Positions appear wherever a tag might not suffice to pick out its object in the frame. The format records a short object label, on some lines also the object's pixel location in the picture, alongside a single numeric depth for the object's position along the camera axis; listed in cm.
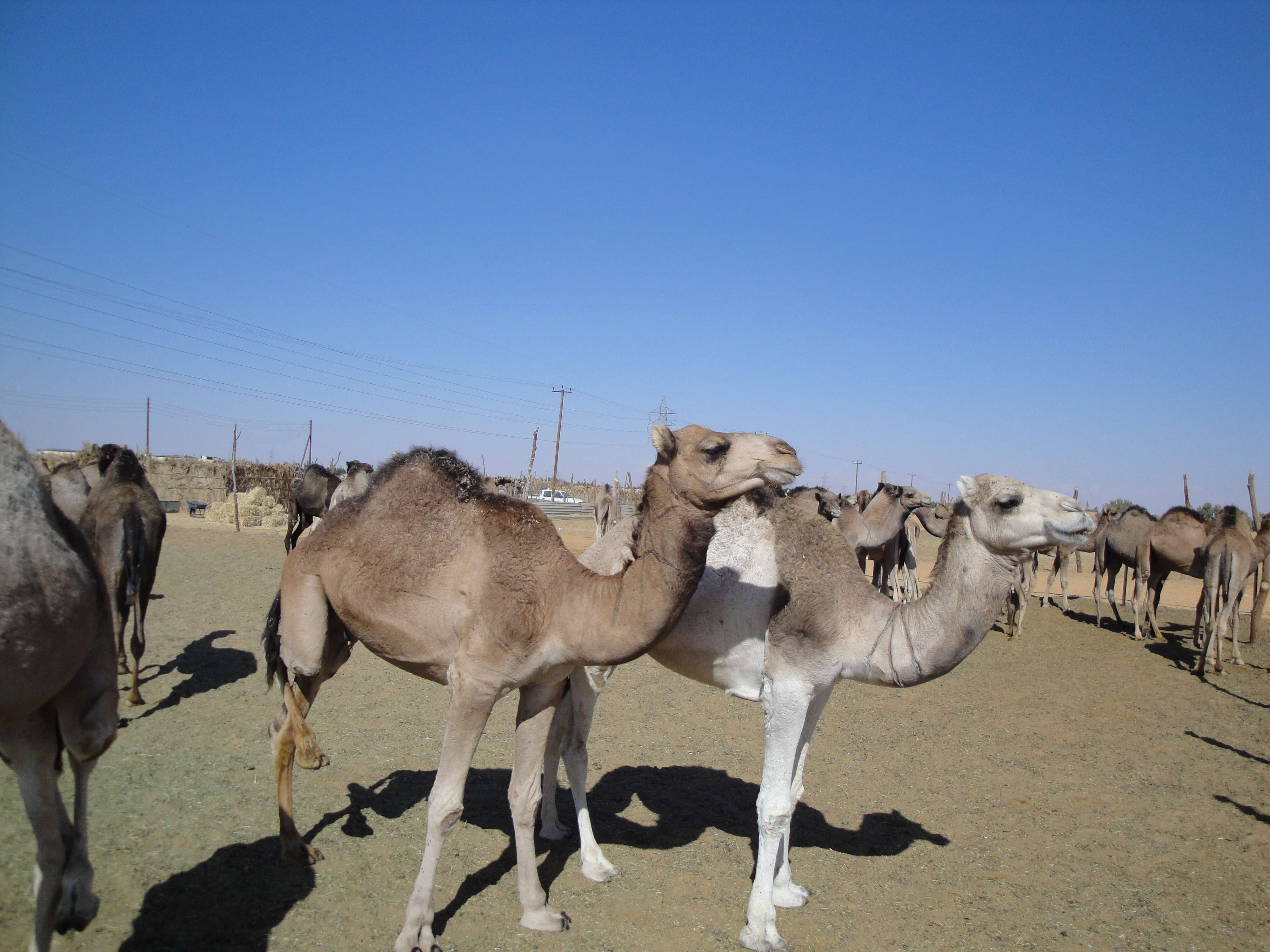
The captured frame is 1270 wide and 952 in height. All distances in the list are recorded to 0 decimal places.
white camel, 400
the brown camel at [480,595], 344
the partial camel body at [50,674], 237
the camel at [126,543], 791
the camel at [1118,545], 1600
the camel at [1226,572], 1207
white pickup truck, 4962
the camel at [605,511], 2031
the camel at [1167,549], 1488
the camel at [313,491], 1612
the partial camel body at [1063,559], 1703
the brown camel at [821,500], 1379
